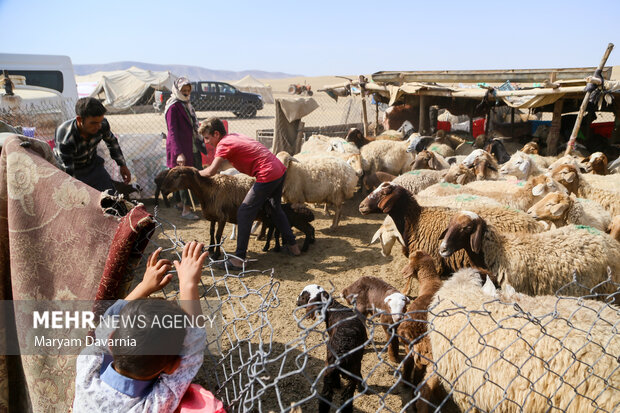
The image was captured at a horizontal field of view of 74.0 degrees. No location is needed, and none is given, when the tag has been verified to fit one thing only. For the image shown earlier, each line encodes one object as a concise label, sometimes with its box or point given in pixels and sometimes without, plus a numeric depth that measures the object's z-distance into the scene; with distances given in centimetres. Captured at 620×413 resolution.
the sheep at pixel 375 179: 844
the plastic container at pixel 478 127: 1434
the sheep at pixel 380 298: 342
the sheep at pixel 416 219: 471
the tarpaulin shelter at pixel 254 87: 3279
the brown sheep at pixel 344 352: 290
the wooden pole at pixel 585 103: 791
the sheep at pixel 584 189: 579
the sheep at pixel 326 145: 964
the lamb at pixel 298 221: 630
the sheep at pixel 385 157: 930
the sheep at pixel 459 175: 723
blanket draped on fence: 207
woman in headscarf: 648
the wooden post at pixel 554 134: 970
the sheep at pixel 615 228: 475
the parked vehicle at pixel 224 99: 2531
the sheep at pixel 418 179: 730
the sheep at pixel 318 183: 713
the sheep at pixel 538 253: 383
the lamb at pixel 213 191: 574
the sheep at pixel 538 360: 221
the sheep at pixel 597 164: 752
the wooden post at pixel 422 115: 1234
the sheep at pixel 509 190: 553
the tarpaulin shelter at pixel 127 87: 2506
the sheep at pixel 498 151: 956
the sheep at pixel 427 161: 863
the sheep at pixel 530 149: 910
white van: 1123
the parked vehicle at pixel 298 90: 3593
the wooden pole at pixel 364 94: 1279
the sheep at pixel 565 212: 479
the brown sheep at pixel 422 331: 295
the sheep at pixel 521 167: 697
